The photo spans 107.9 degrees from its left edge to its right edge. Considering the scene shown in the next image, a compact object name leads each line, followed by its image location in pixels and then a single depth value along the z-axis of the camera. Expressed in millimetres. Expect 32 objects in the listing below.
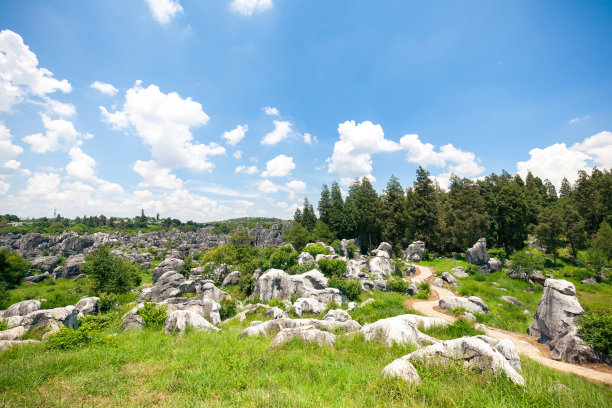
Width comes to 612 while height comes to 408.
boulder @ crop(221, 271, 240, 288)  37500
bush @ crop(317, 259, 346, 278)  27084
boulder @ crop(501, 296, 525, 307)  18653
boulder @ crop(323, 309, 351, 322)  14641
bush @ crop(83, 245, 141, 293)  34469
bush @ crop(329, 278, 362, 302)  21406
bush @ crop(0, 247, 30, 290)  56625
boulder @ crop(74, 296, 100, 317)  24156
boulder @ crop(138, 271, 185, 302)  33812
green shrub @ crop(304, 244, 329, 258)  35788
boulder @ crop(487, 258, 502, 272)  30889
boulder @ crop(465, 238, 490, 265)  35125
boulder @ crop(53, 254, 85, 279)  69625
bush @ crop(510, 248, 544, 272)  25547
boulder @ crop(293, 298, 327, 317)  17188
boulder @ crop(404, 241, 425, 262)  41938
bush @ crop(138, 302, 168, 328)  12445
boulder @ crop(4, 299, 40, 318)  18344
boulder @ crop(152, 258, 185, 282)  59072
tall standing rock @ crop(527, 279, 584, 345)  12336
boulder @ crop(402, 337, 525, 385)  5738
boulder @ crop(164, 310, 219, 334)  11352
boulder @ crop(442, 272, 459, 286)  26511
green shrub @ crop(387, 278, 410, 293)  24916
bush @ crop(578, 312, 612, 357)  9719
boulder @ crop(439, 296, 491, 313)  17297
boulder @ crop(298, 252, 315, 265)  31225
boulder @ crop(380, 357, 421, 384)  5453
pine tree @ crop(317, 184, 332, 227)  65250
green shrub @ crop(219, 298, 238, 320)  18297
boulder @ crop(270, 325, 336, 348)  8756
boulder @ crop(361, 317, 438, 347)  8852
